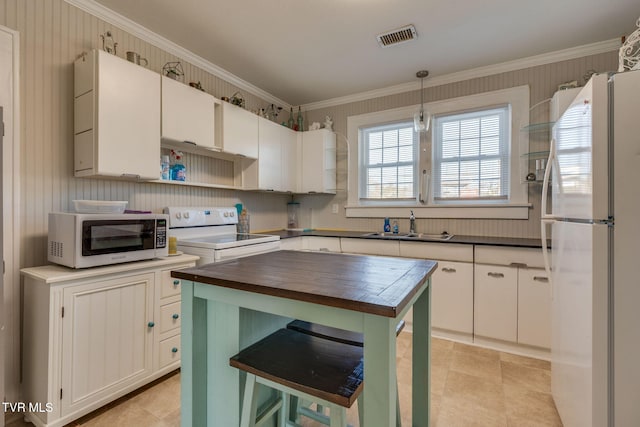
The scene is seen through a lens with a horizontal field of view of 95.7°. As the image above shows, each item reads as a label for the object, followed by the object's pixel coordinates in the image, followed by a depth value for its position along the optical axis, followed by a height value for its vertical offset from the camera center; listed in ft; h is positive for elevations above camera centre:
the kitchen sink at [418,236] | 9.16 -0.73
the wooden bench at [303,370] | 3.05 -1.81
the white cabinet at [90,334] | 4.96 -2.29
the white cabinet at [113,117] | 5.98 +2.10
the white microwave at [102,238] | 5.29 -0.50
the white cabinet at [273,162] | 10.25 +1.98
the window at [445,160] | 9.36 +2.01
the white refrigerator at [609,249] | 3.57 -0.43
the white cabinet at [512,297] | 7.53 -2.21
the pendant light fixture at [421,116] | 7.97 +3.50
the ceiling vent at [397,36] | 7.63 +4.85
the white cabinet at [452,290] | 8.36 -2.22
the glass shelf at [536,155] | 8.64 +1.85
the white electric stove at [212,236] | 7.50 -0.70
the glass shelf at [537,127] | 8.57 +2.67
